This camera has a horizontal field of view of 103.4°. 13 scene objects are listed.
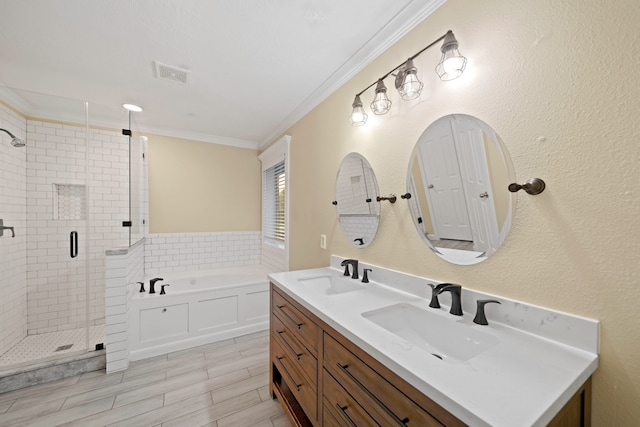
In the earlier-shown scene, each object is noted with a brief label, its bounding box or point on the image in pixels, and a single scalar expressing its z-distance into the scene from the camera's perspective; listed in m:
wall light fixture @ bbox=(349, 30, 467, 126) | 1.12
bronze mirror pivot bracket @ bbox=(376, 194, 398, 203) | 1.56
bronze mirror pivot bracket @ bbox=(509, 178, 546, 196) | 0.94
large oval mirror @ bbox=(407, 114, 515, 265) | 1.07
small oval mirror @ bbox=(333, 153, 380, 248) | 1.75
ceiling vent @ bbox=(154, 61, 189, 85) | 1.99
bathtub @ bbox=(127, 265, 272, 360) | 2.45
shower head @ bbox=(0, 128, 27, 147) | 2.39
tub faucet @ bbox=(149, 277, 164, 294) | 2.56
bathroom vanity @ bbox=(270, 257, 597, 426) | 0.61
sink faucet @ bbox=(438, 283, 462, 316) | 1.12
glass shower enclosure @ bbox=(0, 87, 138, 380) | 2.37
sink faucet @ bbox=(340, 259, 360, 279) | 1.78
